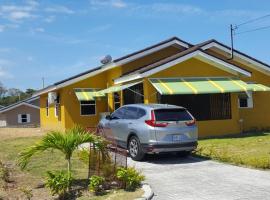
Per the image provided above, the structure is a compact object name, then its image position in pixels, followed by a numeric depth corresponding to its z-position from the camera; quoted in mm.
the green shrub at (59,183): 5695
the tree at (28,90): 70666
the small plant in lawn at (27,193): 5623
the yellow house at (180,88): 13026
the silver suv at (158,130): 8374
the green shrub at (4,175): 6889
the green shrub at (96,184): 5838
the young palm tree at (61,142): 6174
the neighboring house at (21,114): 35852
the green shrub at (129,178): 5991
